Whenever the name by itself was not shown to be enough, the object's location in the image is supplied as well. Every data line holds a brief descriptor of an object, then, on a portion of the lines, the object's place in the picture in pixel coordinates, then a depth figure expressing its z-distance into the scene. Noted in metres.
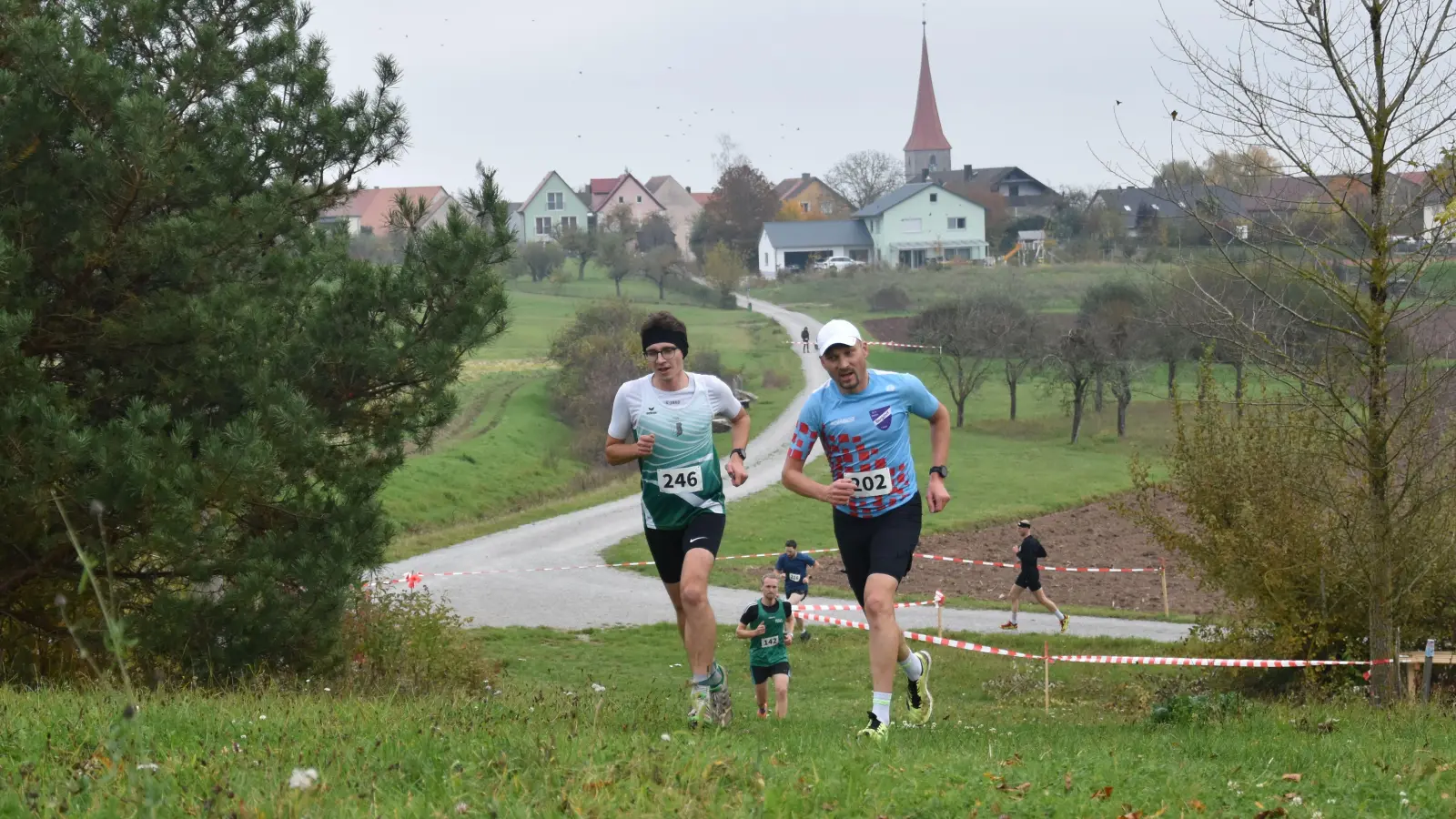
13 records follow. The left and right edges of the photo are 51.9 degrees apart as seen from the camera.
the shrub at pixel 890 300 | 91.31
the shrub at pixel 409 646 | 14.63
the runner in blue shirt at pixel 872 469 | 8.55
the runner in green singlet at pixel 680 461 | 8.81
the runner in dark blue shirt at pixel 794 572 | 20.80
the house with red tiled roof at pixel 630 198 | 157.51
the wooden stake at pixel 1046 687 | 16.59
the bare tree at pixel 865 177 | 165.38
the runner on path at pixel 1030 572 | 23.39
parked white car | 116.88
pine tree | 11.01
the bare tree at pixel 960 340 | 61.78
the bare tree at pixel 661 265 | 107.75
